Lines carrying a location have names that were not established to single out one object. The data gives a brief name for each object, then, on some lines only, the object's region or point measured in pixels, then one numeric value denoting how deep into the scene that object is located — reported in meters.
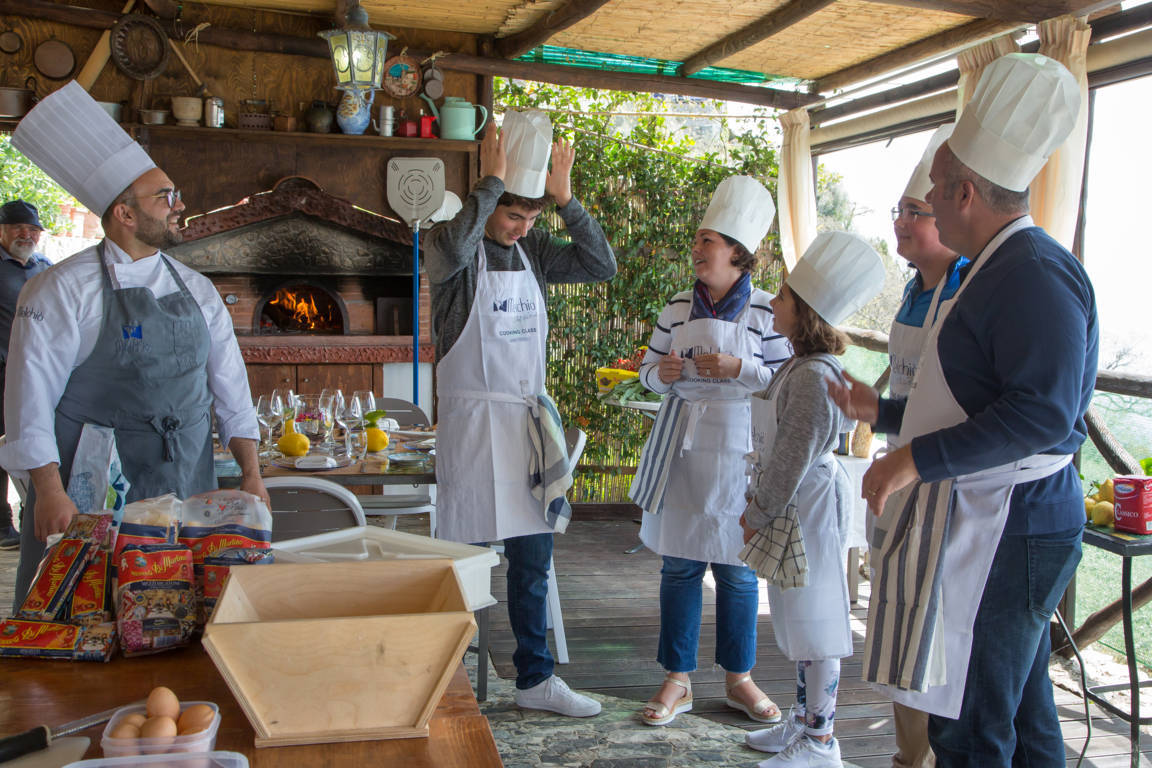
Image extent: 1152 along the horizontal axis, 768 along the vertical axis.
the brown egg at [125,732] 1.11
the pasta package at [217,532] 1.53
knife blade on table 1.13
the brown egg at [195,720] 1.15
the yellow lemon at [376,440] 3.68
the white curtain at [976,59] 4.26
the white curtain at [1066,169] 3.83
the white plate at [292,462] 3.35
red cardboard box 2.72
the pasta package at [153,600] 1.47
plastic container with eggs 1.11
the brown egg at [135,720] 1.14
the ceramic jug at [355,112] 6.12
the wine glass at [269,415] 3.86
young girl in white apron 2.67
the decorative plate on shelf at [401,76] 6.25
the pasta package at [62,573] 1.51
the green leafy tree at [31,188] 11.83
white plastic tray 1.61
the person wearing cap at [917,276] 2.54
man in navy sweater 1.88
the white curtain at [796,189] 6.24
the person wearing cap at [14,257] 5.20
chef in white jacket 2.29
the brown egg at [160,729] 1.12
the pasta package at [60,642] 1.46
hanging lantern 4.97
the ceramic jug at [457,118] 6.29
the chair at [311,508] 2.87
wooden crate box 1.19
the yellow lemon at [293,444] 3.54
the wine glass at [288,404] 3.92
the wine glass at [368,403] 4.07
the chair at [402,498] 4.33
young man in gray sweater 3.15
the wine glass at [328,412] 3.81
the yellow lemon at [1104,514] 2.86
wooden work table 1.19
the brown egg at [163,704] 1.15
